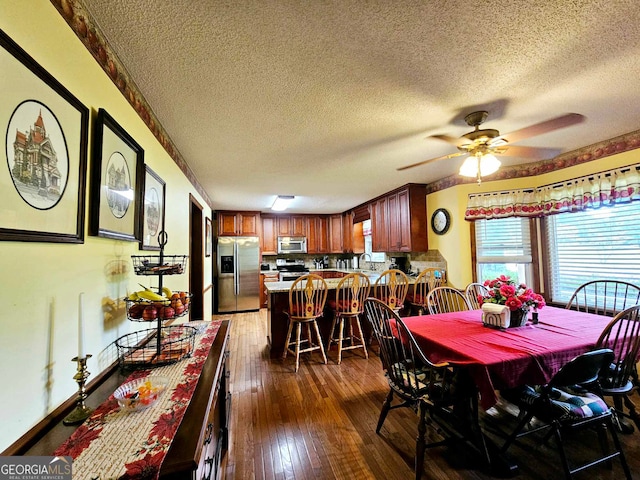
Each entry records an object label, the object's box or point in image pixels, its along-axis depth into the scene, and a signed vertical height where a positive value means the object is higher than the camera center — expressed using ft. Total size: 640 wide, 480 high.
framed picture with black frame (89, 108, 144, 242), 3.84 +1.19
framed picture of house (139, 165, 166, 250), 5.64 +1.02
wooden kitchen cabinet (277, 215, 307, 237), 22.53 +2.25
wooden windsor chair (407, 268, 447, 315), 11.87 -1.62
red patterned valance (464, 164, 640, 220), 8.25 +1.73
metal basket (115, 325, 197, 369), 3.98 -1.47
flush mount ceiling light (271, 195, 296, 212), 15.82 +3.16
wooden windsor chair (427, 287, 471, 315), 9.14 -1.81
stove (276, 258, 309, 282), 21.09 -1.19
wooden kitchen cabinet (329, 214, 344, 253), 22.68 +1.45
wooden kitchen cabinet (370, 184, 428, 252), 14.01 +1.56
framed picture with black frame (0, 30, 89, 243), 2.44 +1.07
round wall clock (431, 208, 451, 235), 12.94 +1.34
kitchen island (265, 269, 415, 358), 11.41 -2.68
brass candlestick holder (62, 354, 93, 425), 2.80 -1.51
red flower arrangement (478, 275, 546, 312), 6.59 -1.17
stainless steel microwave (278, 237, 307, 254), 22.26 +0.66
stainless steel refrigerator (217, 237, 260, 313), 19.29 -1.38
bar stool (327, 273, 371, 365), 10.92 -2.23
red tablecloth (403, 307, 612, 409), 4.80 -1.89
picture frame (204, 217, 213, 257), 14.71 +1.02
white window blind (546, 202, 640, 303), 8.54 -0.05
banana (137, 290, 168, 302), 4.07 -0.58
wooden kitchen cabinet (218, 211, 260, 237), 20.24 +2.28
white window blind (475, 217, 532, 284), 11.33 -0.03
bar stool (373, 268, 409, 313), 11.19 -1.65
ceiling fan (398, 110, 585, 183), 6.68 +2.60
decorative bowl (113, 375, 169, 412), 2.88 -1.48
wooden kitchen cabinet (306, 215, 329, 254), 22.98 +1.51
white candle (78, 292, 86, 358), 3.00 -0.76
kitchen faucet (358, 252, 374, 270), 19.74 -0.50
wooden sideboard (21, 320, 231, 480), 2.24 -1.62
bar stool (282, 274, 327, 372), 10.42 -1.94
